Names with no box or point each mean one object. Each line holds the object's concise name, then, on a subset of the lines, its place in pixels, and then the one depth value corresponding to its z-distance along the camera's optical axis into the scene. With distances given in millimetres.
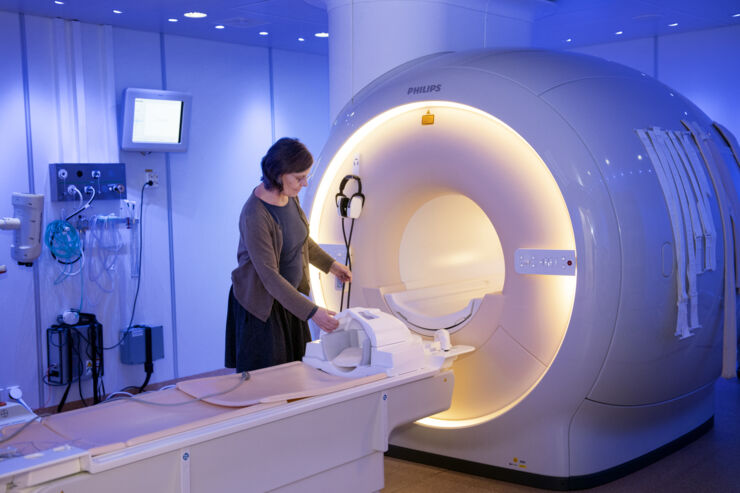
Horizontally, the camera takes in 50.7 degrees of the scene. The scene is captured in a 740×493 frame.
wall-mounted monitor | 4605
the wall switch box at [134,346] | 4668
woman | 2779
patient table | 1838
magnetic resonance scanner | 2762
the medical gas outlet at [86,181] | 4340
